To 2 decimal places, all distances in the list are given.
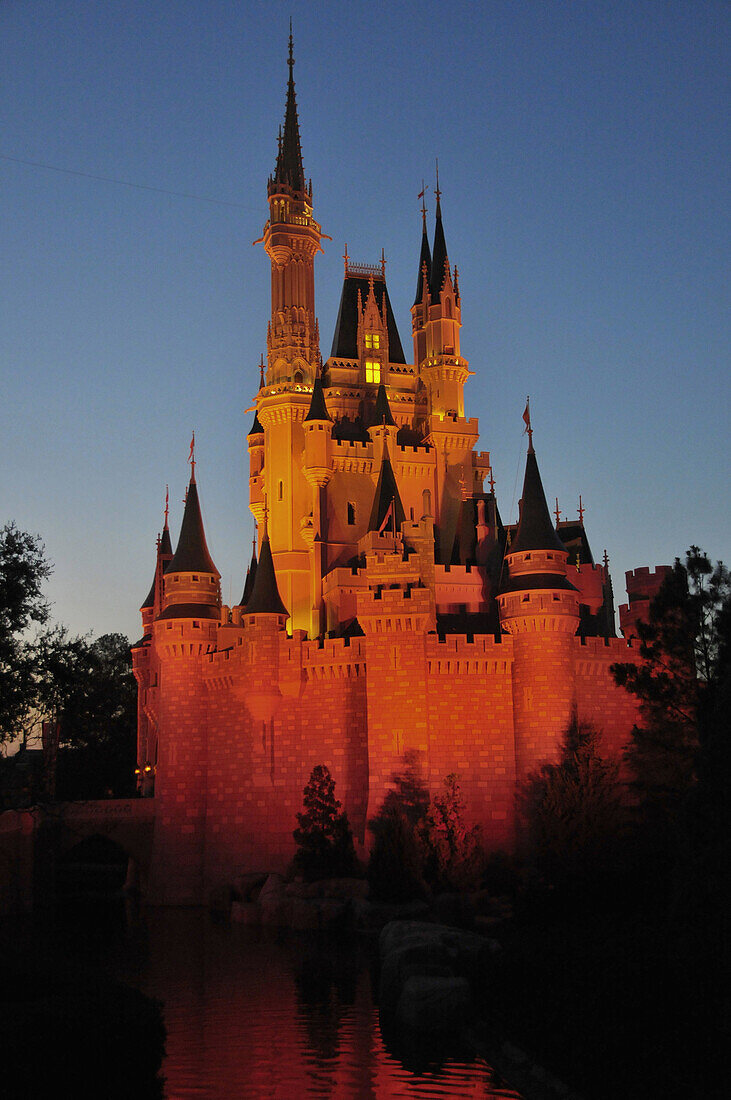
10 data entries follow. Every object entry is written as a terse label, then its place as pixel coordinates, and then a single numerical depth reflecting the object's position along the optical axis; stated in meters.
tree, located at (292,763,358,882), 34.84
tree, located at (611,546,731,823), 28.64
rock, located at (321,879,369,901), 32.72
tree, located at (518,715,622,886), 29.00
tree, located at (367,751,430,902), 31.06
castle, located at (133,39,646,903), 35.47
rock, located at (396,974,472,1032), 18.17
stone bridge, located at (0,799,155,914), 39.44
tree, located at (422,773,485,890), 31.48
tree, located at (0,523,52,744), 23.48
